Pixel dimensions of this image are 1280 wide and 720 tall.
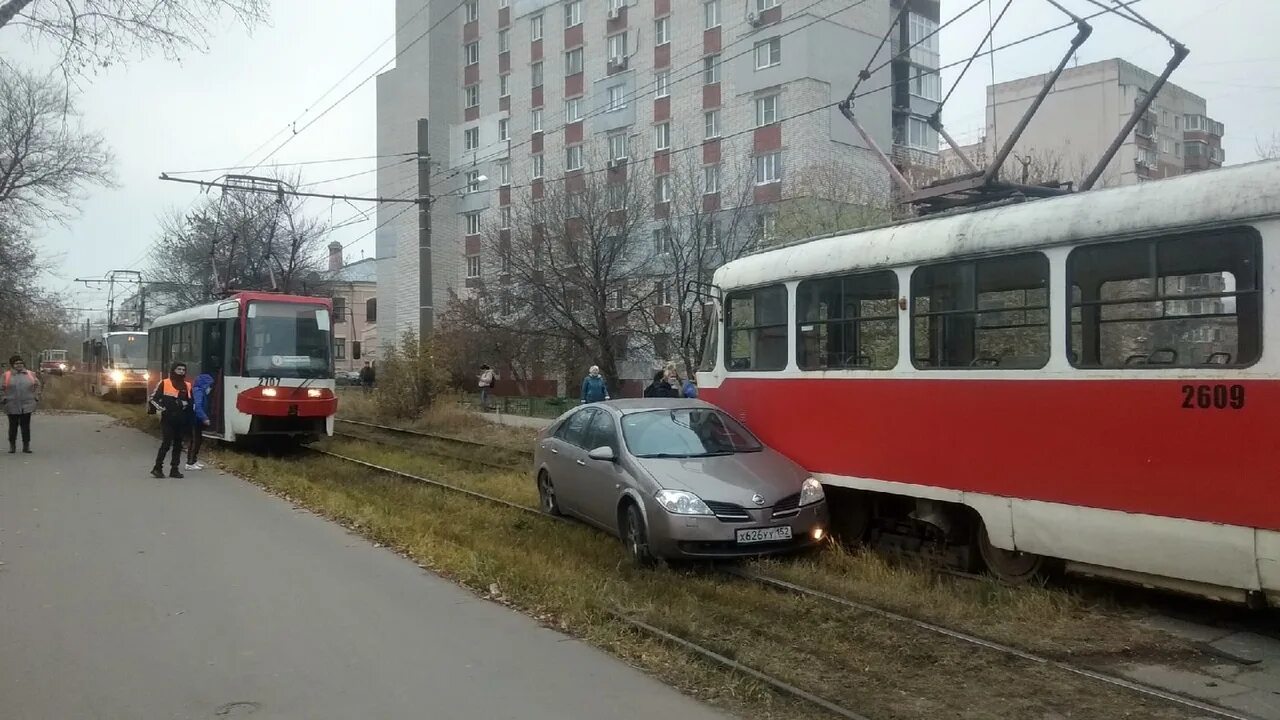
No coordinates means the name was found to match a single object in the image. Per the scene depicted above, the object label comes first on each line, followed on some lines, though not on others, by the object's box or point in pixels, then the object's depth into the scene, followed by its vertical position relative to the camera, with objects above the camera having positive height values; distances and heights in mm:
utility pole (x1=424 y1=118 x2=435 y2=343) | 22188 +3039
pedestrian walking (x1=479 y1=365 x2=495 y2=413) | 28234 -612
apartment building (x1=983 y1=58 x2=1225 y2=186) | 33406 +8952
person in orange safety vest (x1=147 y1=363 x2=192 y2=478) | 14078 -657
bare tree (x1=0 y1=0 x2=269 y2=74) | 10758 +3904
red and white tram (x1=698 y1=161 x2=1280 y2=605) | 5680 -148
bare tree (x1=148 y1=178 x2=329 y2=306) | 40219 +5391
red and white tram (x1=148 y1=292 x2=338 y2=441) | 16969 +4
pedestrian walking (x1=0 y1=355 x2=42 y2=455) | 17031 -509
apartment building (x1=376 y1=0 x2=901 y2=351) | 33719 +10964
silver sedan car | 7789 -1038
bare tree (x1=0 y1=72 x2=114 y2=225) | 27397 +6082
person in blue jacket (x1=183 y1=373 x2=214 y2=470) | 15078 -753
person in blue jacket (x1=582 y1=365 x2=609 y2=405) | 18031 -442
